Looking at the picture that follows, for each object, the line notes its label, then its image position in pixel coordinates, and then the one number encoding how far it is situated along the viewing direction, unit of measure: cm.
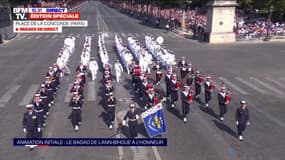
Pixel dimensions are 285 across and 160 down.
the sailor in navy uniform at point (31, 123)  1197
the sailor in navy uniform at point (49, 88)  1630
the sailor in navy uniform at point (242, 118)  1259
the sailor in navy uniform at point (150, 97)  1466
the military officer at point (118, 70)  2153
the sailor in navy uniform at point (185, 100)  1451
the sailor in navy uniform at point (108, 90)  1542
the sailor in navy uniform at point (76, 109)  1360
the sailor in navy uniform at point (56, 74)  1950
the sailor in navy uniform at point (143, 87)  1618
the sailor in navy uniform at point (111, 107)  1388
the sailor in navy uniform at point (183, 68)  2169
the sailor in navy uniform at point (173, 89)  1648
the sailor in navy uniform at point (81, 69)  2059
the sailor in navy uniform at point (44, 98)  1465
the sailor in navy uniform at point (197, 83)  1792
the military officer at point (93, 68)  2251
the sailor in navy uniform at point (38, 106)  1294
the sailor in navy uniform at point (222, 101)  1465
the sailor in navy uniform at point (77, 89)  1505
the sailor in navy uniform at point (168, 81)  1738
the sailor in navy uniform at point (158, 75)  2089
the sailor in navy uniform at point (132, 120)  1263
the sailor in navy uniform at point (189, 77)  2000
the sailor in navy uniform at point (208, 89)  1648
